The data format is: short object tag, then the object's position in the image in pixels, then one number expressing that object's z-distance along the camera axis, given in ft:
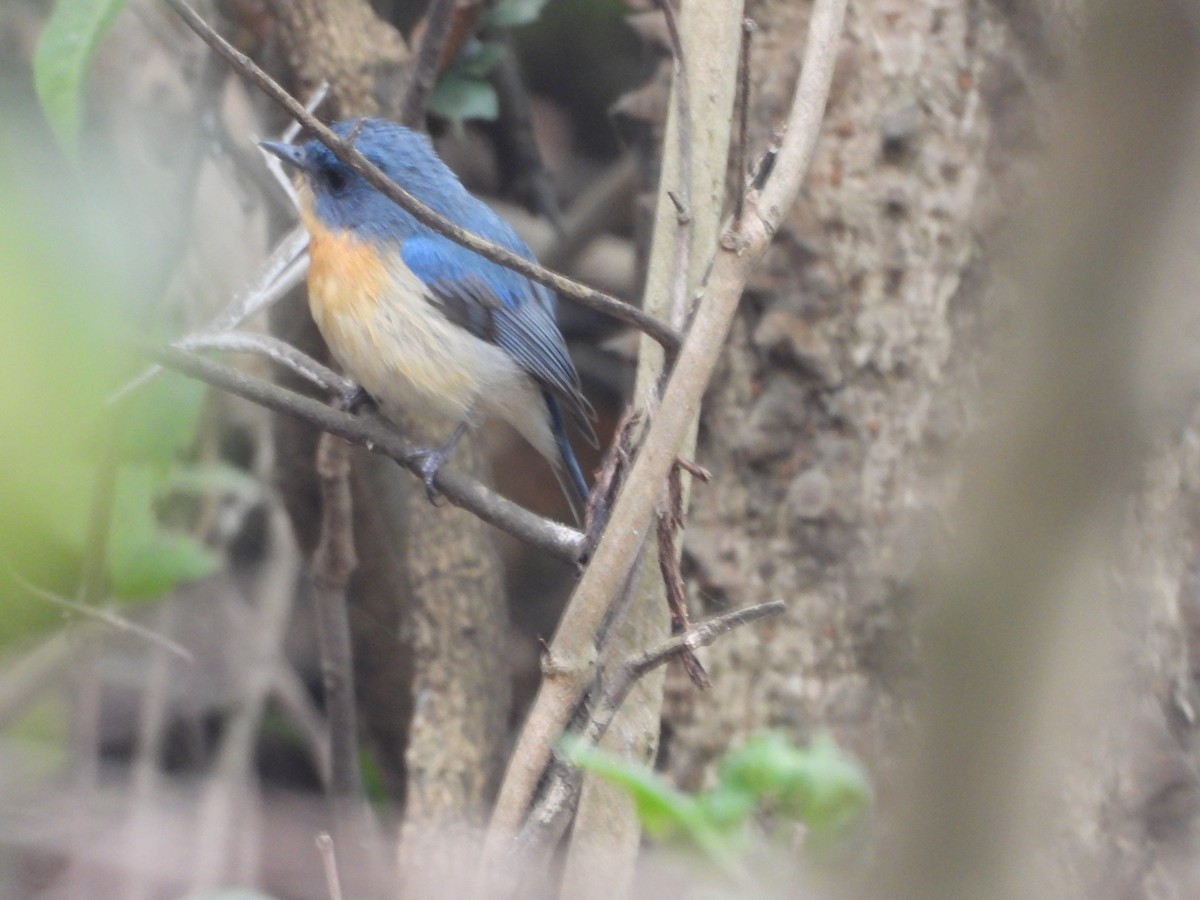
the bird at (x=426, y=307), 21.74
